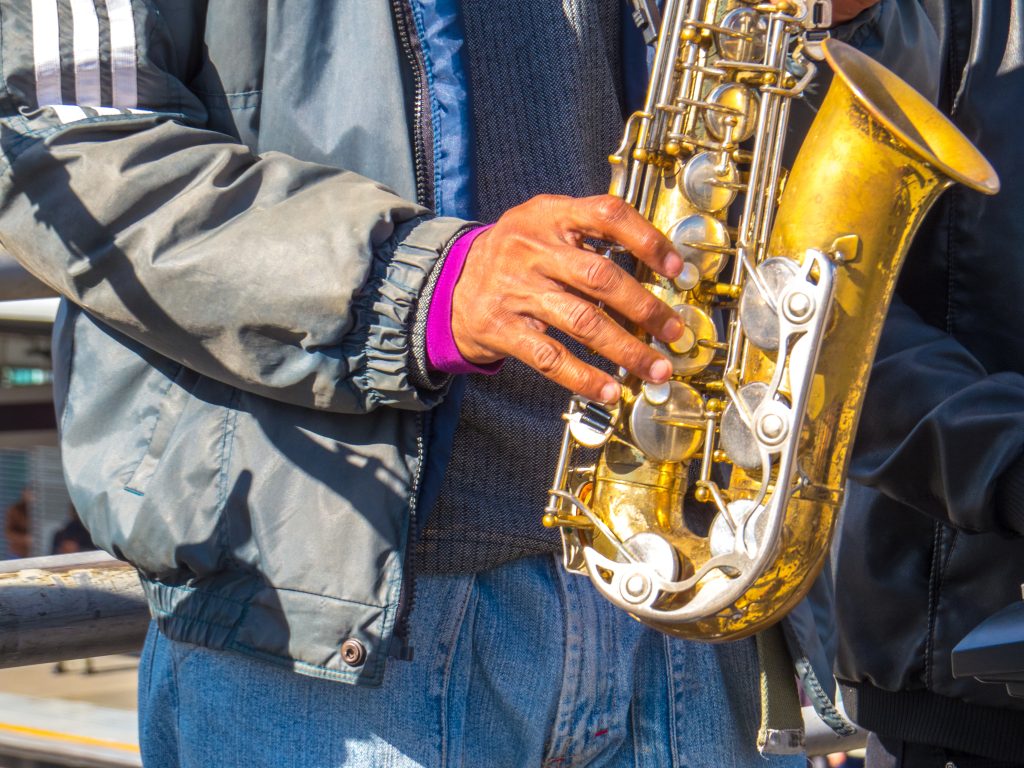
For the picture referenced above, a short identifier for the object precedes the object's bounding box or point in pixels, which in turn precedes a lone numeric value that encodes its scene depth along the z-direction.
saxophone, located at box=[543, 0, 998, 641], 1.82
